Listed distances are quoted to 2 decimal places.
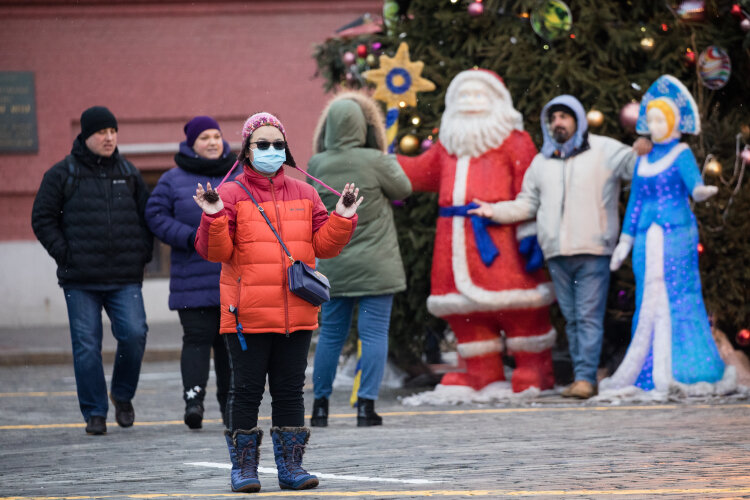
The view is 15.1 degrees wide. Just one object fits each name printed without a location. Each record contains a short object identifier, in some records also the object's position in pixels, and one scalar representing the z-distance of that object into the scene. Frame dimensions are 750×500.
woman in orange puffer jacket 11.81
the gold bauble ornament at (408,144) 20.77
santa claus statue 19.32
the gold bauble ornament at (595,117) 19.64
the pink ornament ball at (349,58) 22.06
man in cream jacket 18.95
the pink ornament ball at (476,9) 20.32
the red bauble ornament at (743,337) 19.20
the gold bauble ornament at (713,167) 18.92
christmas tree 19.15
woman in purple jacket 16.59
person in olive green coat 16.87
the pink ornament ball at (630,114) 19.52
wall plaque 39.75
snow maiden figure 18.38
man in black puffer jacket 16.61
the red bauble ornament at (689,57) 20.06
